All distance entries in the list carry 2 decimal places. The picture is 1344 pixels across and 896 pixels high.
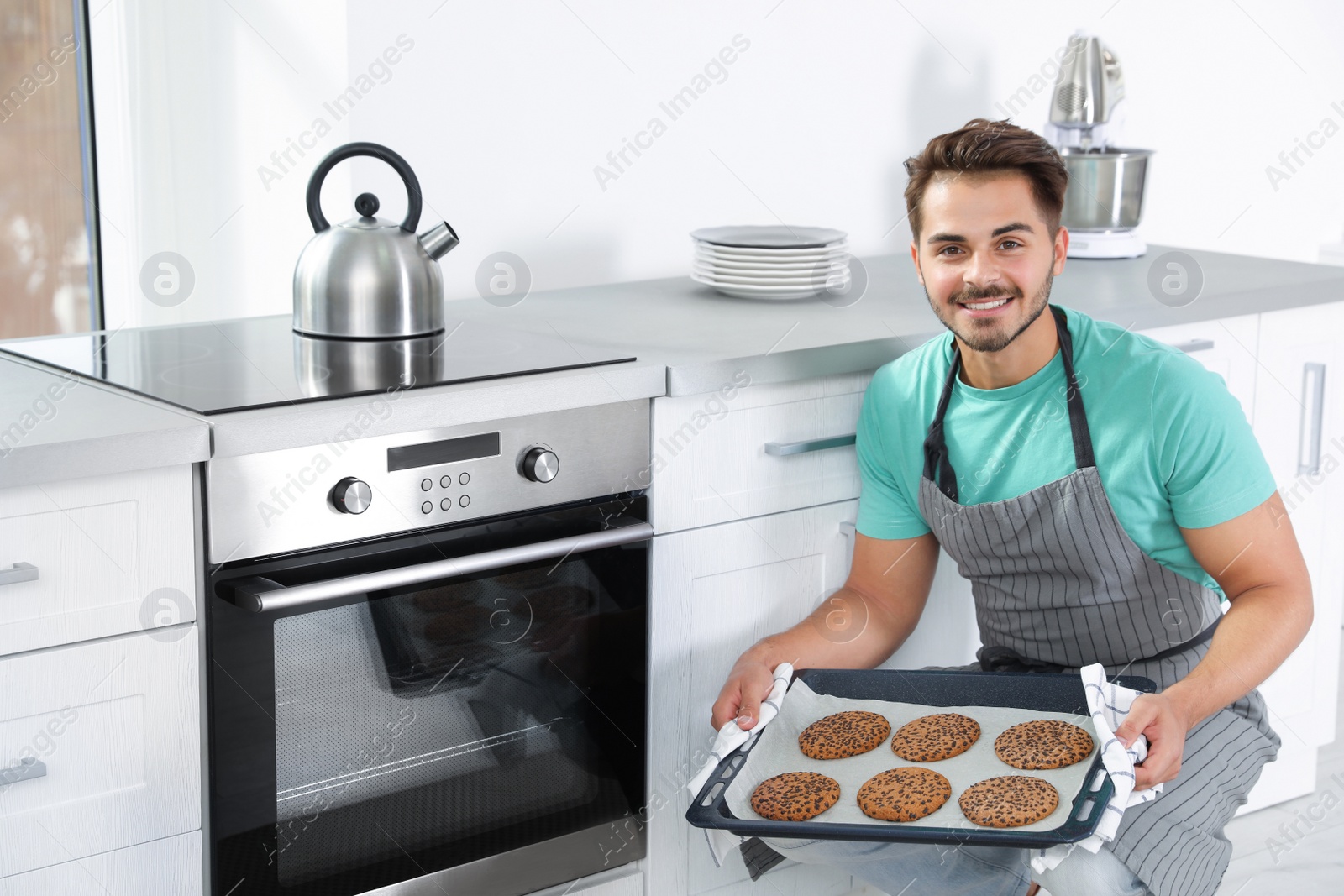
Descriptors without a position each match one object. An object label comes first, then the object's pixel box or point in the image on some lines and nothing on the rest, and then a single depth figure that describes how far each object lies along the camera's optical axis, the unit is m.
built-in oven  3.18
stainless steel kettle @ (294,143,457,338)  3.44
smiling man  3.33
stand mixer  4.42
